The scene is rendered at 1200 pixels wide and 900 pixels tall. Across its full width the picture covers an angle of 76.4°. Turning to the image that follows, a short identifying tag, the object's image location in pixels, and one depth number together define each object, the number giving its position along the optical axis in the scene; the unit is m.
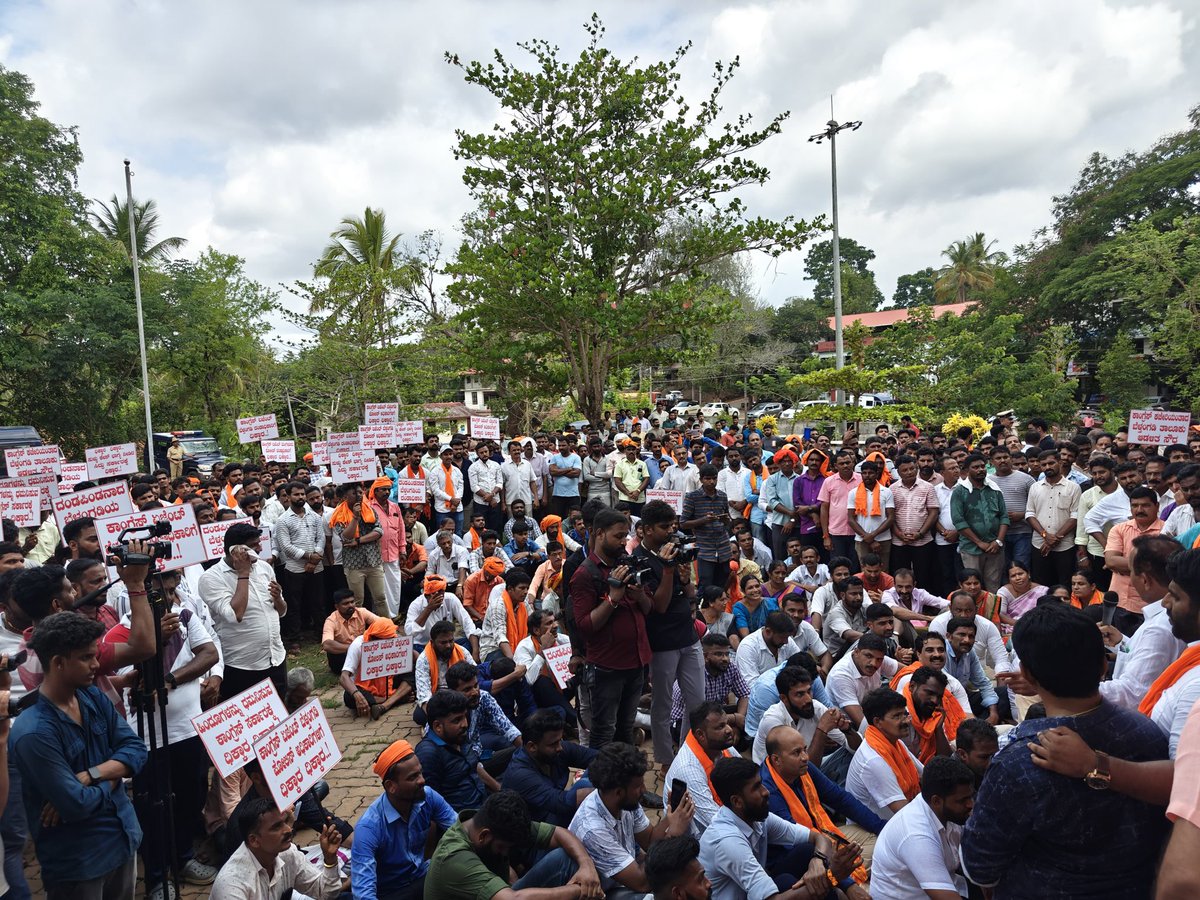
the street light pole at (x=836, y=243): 18.05
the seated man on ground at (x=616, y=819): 3.82
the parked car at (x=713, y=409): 27.95
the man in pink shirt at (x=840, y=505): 8.66
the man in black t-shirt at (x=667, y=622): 4.38
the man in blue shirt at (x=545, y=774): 4.38
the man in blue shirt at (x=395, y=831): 3.76
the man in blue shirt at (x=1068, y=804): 1.93
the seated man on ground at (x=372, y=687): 6.70
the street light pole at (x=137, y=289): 16.80
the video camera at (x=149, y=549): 3.51
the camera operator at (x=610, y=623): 4.27
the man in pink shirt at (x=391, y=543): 8.42
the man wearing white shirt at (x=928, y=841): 3.43
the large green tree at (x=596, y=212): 13.82
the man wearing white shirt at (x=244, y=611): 5.43
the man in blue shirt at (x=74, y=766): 3.01
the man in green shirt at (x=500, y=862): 3.44
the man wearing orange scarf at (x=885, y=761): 4.52
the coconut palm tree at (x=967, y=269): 53.66
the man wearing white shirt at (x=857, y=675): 5.52
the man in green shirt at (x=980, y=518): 8.10
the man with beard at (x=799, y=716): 4.91
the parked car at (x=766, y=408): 35.88
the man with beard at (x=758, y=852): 3.65
